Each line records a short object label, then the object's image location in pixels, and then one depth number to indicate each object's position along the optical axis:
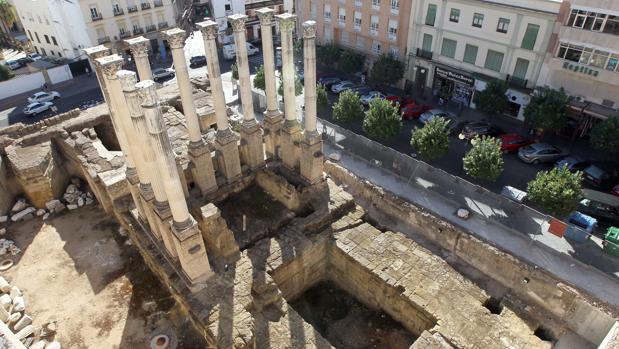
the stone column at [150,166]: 13.95
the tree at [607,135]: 27.45
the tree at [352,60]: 41.94
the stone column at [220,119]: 19.72
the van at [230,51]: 50.42
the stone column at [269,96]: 20.62
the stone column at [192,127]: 18.02
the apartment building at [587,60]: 27.75
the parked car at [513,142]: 31.34
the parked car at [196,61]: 48.59
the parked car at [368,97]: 37.53
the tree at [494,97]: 33.03
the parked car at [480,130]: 32.81
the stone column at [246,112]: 20.78
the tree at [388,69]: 38.72
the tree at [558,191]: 22.16
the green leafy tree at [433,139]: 27.17
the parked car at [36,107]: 39.16
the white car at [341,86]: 40.81
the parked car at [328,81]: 42.03
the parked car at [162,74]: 45.53
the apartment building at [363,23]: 39.12
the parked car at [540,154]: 30.05
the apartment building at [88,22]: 44.72
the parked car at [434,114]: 34.66
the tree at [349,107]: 31.97
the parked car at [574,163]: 28.89
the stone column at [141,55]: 17.20
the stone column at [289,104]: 20.64
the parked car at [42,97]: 41.21
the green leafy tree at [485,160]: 25.02
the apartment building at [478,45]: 31.27
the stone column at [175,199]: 14.13
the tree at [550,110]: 29.89
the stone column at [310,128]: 20.31
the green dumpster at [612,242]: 21.27
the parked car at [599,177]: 27.78
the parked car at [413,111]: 36.03
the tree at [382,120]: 29.53
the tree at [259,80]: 37.60
